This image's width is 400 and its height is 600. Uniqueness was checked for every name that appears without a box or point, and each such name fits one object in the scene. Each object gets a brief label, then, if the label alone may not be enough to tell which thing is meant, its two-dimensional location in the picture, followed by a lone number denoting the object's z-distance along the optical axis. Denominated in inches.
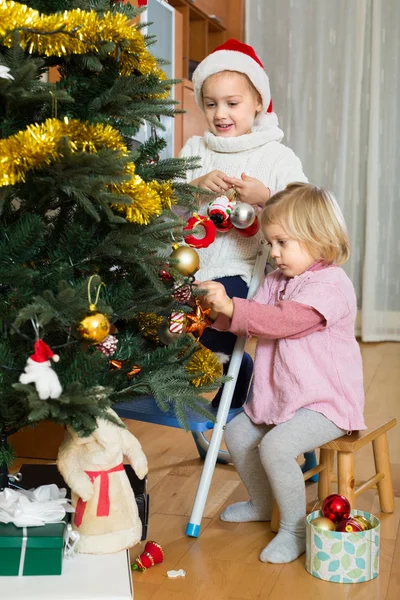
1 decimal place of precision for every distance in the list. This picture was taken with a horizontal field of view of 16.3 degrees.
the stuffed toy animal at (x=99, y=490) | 115.5
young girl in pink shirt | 127.1
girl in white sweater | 138.2
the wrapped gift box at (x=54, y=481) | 124.1
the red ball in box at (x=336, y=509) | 122.1
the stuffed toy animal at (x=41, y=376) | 105.1
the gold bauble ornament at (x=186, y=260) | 122.8
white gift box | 109.4
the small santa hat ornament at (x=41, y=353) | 106.0
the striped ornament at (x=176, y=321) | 122.7
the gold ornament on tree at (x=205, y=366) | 127.6
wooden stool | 127.7
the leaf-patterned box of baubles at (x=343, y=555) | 119.7
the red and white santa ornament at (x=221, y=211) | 133.1
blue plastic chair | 128.8
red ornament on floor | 122.5
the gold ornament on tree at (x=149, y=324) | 127.4
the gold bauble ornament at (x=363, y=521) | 121.9
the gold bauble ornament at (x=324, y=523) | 121.4
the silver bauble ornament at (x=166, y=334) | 124.3
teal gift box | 112.1
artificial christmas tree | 107.3
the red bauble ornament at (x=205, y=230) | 130.9
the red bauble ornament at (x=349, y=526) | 120.7
